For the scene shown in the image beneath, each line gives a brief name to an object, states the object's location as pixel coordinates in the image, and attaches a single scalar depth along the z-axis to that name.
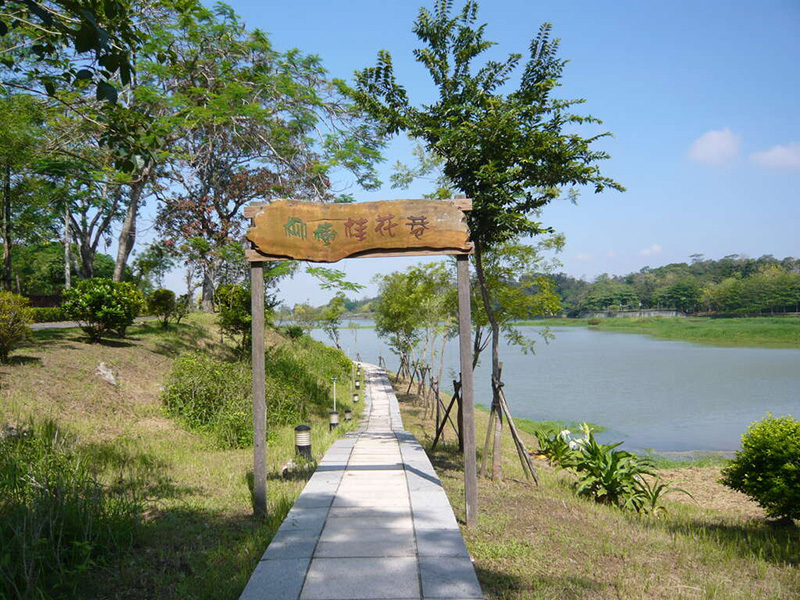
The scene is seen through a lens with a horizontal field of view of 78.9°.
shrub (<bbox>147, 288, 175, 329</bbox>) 14.75
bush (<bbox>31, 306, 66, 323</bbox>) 20.05
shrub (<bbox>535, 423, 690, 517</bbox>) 6.65
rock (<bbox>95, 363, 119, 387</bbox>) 9.73
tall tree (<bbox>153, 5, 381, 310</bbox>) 14.28
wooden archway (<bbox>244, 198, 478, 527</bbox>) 4.77
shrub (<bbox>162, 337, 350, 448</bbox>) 8.57
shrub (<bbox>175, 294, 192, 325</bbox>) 15.78
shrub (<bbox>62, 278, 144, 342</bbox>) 11.30
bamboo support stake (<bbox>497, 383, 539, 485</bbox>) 6.98
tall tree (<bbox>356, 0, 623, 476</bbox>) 6.40
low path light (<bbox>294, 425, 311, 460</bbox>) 7.15
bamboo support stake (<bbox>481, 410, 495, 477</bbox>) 7.13
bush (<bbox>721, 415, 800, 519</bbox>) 5.69
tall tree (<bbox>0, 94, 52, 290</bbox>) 12.11
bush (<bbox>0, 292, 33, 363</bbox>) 8.29
